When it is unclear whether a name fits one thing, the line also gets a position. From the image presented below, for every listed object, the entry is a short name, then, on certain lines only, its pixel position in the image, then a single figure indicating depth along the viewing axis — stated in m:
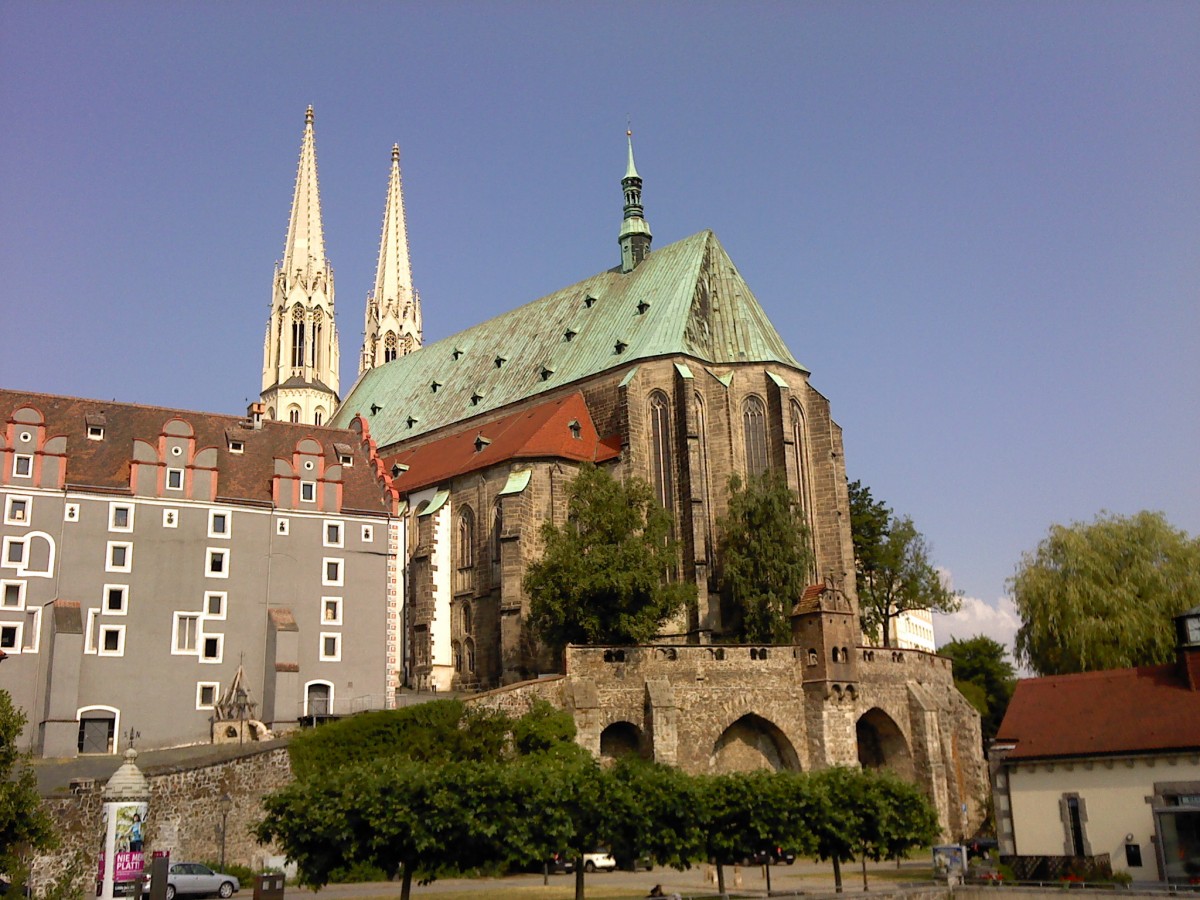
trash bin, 28.40
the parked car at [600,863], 39.66
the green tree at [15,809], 22.03
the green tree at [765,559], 52.16
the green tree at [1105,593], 49.28
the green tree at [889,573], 66.50
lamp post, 37.47
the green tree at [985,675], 74.88
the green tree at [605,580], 47.09
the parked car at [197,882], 31.20
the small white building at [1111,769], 32.22
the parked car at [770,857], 30.34
